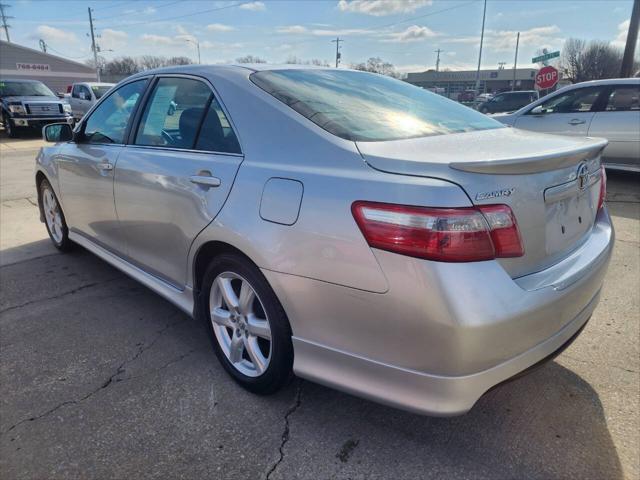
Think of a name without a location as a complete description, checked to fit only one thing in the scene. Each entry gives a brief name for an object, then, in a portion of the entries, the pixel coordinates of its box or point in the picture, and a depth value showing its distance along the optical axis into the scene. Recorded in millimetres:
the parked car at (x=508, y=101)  23562
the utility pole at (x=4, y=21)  71506
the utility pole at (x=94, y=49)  52250
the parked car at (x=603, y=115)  7203
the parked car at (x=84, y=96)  17938
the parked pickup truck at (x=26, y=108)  16438
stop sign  15422
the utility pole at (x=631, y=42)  13594
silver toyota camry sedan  1675
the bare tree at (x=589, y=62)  56716
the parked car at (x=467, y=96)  51250
